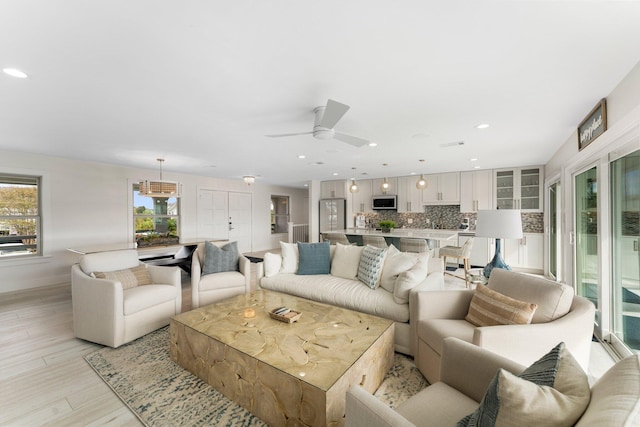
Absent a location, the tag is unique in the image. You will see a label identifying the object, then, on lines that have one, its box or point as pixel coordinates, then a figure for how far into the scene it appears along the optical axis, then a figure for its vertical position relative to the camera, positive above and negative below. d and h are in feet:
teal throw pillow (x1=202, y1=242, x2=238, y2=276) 11.82 -2.04
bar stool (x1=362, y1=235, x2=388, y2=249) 17.01 -1.86
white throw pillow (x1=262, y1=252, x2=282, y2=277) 11.53 -2.25
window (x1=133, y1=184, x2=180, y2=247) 19.83 -0.01
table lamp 8.75 -0.50
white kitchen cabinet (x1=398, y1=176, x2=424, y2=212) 23.35 +1.55
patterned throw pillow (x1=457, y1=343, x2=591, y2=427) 2.35 -1.77
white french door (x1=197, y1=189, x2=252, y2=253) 23.92 -0.17
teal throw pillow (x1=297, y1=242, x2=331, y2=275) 11.49 -2.02
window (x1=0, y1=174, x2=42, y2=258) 14.64 +0.03
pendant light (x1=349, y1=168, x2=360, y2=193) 21.76 +2.08
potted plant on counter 19.52 -0.92
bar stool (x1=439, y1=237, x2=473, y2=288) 15.34 -2.43
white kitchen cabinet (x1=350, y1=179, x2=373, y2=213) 25.66 +1.47
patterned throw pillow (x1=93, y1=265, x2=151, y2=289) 9.16 -2.21
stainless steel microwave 24.20 +0.94
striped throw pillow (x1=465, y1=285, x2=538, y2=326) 5.66 -2.25
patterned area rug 5.57 -4.26
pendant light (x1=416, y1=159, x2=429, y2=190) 18.74 +2.04
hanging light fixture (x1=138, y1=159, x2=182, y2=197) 14.62 +1.51
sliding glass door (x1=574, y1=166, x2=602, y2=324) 9.37 -0.97
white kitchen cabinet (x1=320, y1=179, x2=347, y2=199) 26.48 +2.47
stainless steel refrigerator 26.53 -0.08
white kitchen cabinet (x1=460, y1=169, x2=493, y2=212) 20.43 +1.72
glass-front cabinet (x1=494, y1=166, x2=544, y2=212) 18.89 +1.70
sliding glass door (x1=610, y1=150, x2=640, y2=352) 7.23 -1.14
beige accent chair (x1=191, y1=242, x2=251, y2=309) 10.90 -2.96
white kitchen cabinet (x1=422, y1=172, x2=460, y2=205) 21.59 +1.91
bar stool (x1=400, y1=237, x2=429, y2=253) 15.92 -2.00
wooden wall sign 7.58 +2.74
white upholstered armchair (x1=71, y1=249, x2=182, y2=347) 8.16 -2.90
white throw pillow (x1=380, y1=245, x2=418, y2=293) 9.07 -1.90
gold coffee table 4.87 -3.05
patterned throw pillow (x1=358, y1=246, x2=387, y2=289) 9.52 -2.00
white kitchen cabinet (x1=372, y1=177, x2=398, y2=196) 24.41 +2.46
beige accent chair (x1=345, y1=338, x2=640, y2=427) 2.16 -2.38
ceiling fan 6.69 +2.61
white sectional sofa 7.98 -2.65
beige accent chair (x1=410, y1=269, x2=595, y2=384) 5.25 -2.49
